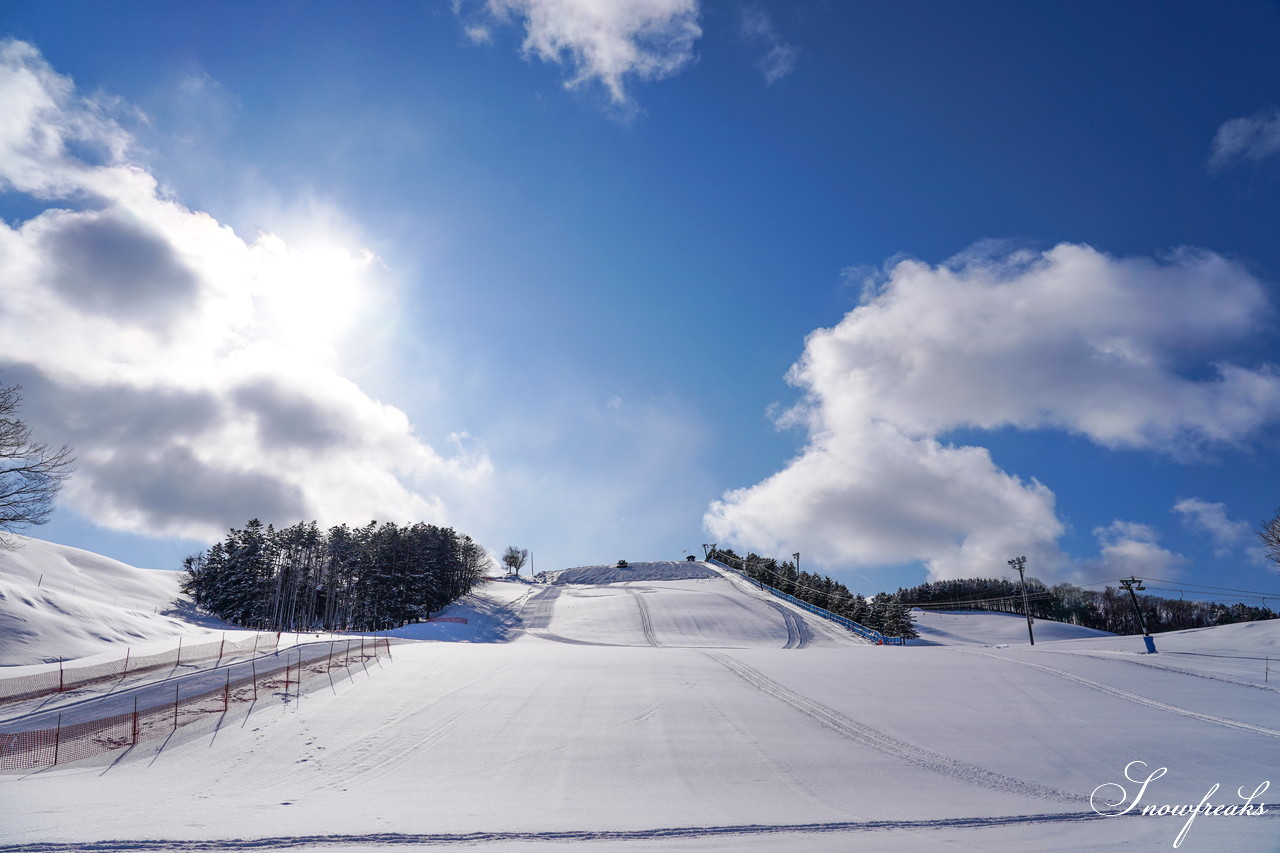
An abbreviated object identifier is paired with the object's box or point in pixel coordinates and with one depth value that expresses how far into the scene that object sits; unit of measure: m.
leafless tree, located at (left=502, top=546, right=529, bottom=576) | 142.50
